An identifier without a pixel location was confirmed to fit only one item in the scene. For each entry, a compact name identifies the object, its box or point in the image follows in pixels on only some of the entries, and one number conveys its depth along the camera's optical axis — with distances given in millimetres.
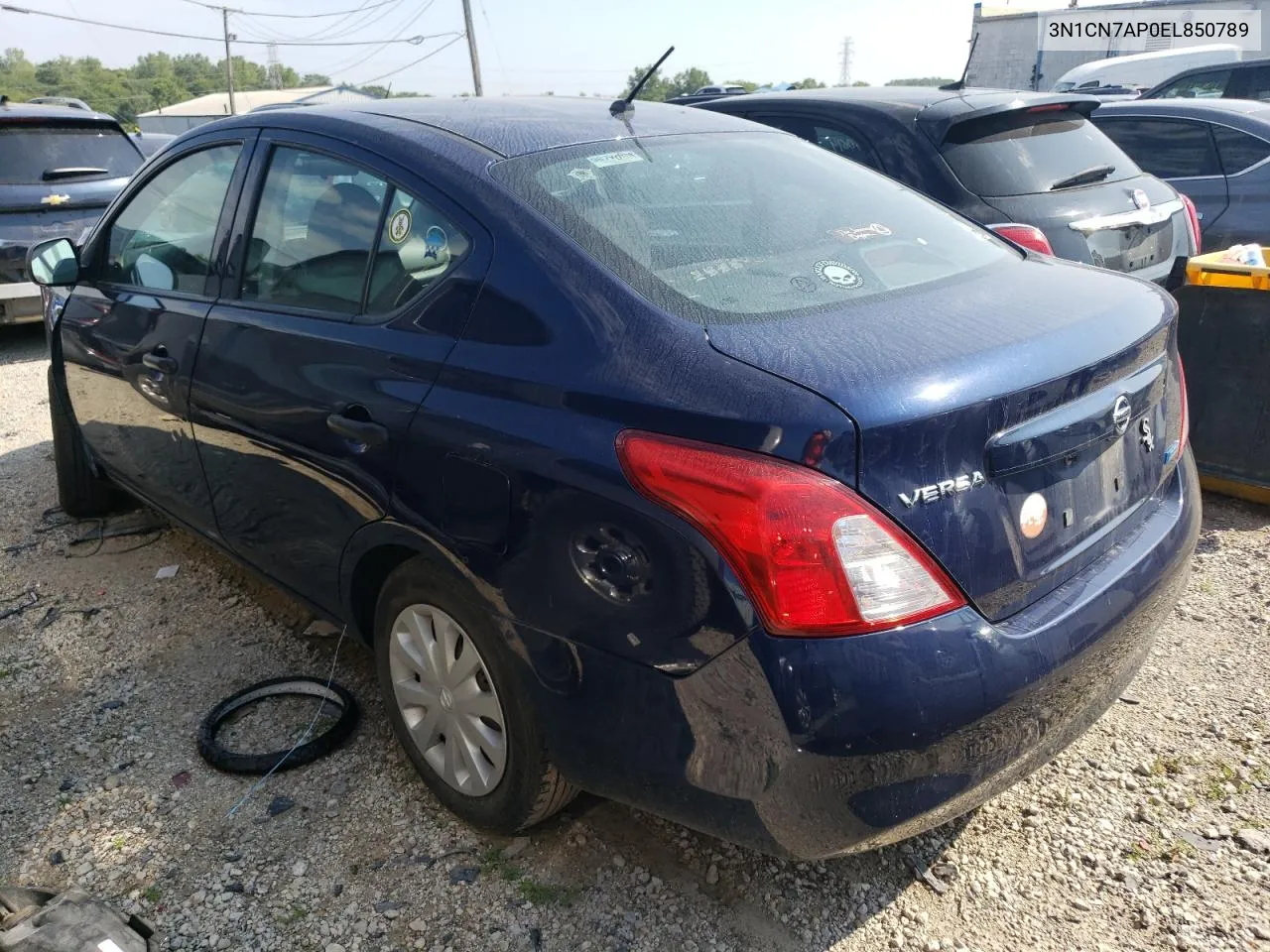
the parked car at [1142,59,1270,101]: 10078
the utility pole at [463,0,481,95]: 43562
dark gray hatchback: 4699
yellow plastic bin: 4090
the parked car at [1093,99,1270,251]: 6070
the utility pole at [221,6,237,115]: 62259
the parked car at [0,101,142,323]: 7641
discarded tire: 2818
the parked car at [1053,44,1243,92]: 18766
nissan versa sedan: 1767
